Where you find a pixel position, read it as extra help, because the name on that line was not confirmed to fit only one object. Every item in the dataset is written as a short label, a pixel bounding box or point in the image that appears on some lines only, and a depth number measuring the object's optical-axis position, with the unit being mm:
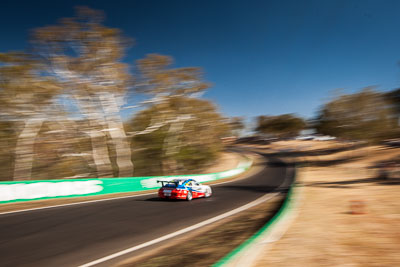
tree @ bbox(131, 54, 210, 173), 28641
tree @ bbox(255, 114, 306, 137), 102188
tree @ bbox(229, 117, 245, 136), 120925
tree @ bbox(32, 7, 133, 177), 23891
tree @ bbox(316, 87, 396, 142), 37969
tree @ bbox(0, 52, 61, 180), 21266
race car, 12578
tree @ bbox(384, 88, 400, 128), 42750
